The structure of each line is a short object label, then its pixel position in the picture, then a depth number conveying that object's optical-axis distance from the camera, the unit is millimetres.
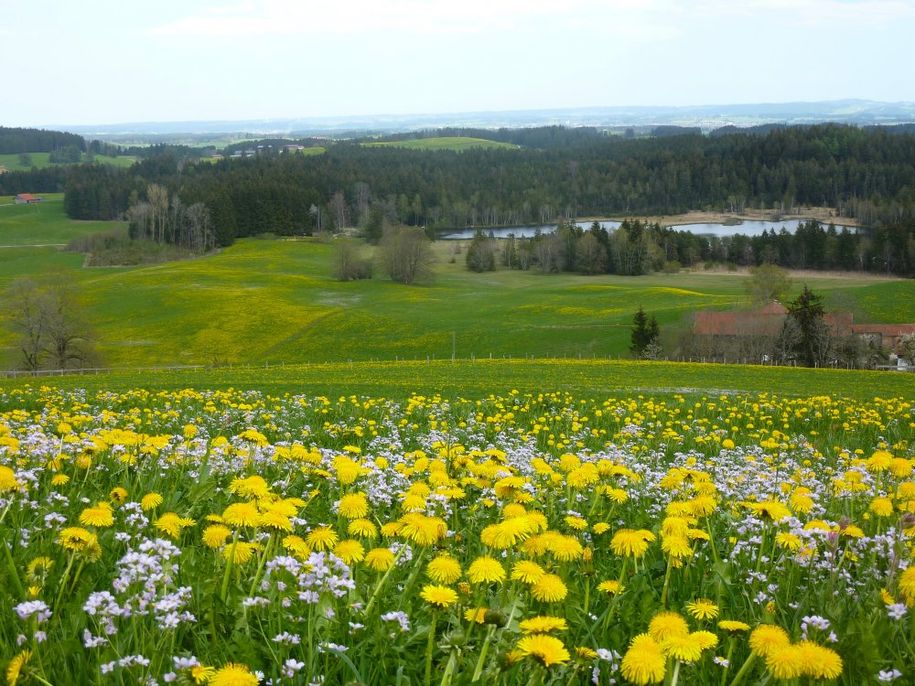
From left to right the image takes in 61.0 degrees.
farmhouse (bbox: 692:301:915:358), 61219
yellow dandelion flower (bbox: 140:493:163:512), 4676
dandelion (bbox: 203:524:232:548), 4023
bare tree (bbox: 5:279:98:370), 54312
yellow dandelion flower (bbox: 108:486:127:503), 4828
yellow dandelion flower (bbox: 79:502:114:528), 4020
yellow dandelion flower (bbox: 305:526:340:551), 3998
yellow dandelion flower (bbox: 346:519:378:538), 4195
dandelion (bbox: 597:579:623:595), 3863
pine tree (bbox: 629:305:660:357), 61844
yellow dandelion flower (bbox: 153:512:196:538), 4117
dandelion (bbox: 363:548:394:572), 3874
